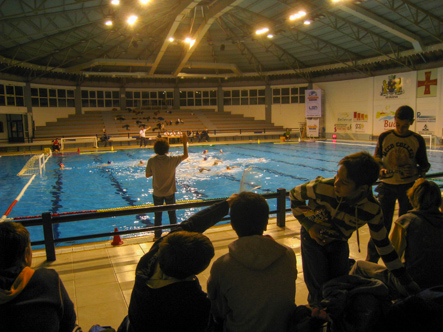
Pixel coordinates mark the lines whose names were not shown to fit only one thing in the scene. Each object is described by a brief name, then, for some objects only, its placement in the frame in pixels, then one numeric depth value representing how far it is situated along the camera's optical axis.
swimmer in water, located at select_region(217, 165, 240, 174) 14.50
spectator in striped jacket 2.07
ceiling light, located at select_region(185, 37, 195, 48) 20.83
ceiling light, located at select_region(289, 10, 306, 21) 17.05
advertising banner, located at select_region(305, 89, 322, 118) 29.91
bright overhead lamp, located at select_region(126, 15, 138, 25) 16.22
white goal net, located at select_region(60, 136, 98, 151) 23.67
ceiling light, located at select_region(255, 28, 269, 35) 19.92
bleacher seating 27.53
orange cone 5.07
